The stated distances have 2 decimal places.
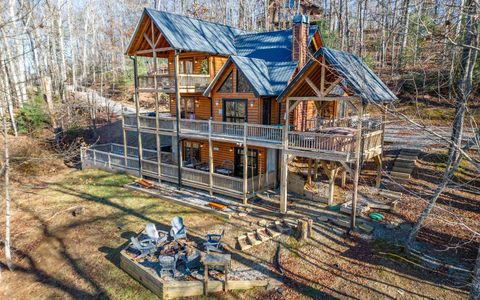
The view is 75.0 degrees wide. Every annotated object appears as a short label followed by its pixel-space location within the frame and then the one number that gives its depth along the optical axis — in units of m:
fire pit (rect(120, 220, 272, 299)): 10.66
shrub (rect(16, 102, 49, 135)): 29.19
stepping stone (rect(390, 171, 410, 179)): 19.16
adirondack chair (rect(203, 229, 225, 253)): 12.25
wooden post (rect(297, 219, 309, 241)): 13.48
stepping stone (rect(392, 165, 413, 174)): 19.50
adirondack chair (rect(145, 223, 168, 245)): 12.82
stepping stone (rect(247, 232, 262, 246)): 13.31
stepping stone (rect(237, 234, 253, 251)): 13.02
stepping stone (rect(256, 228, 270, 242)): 13.60
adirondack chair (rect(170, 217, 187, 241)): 13.06
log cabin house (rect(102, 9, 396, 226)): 15.45
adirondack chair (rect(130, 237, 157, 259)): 12.31
